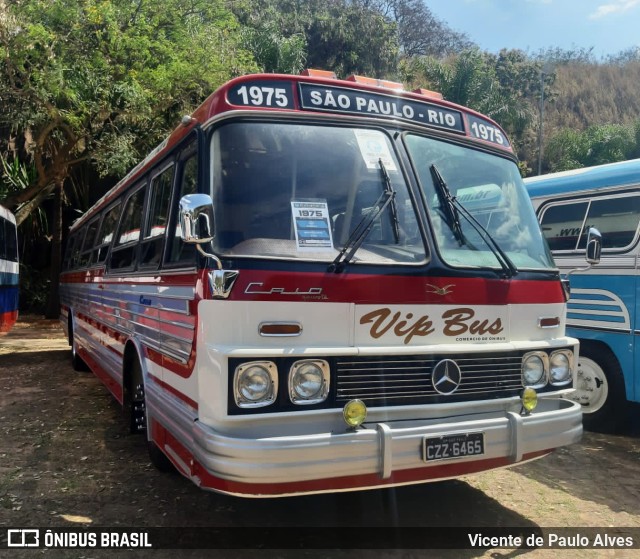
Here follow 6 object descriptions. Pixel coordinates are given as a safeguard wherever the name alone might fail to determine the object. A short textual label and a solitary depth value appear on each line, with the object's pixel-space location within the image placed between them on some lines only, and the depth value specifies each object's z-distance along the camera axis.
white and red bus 3.24
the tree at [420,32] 47.31
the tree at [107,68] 11.53
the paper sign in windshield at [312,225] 3.49
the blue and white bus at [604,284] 5.95
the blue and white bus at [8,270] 10.91
